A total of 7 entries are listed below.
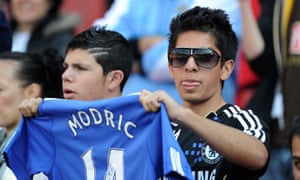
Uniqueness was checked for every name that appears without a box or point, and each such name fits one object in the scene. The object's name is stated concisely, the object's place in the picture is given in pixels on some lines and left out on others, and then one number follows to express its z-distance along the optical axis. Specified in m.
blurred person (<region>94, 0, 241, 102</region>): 14.89
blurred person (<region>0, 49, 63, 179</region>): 12.91
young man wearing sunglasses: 10.19
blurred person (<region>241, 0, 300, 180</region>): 14.70
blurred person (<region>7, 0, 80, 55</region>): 16.50
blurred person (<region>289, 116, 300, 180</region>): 11.48
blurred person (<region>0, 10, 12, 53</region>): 14.08
